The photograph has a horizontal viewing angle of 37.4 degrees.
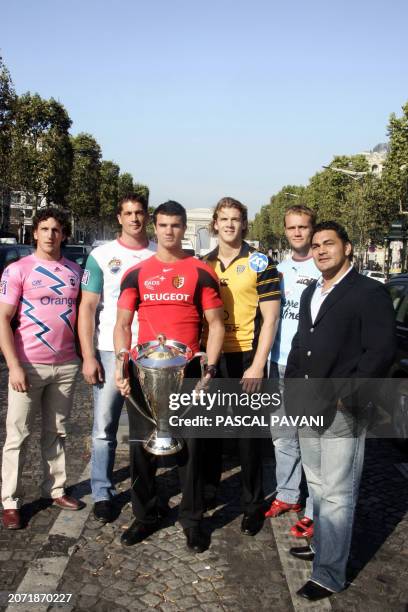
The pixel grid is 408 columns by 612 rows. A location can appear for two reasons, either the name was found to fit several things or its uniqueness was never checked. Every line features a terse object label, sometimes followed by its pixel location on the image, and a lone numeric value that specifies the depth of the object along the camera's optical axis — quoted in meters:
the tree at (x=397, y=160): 30.75
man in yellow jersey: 4.00
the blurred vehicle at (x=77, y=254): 20.44
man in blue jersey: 4.30
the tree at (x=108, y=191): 65.44
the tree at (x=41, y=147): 37.12
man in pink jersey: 4.00
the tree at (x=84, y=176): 51.25
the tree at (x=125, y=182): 79.58
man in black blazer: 3.13
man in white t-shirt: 4.14
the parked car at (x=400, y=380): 6.17
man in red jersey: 3.74
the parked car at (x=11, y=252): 13.18
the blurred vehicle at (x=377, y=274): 35.62
